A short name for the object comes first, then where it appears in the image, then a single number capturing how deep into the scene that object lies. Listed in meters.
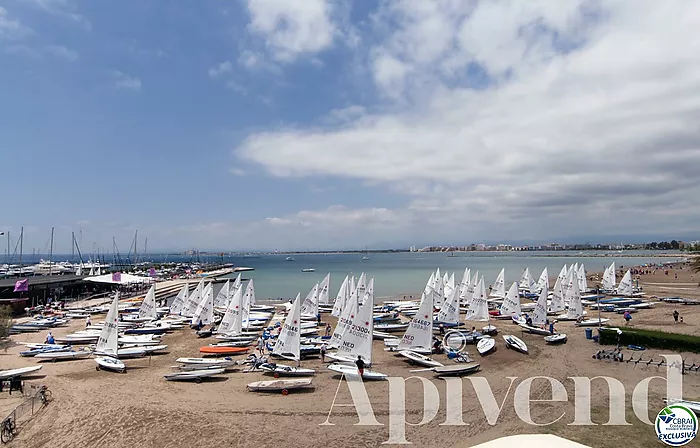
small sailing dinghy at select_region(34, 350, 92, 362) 25.19
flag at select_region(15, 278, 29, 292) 42.97
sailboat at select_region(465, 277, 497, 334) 35.97
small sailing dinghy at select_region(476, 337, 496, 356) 25.61
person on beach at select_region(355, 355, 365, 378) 20.19
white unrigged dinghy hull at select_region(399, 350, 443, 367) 22.99
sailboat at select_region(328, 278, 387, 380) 20.52
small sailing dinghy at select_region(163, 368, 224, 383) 20.58
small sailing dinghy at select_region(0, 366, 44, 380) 19.97
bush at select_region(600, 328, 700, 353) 24.39
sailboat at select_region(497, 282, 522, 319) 37.03
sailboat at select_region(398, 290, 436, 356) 23.89
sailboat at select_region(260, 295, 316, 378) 21.28
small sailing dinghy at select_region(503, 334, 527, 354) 26.18
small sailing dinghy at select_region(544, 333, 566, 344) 28.39
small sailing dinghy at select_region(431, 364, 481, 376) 21.14
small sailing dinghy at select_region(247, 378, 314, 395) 18.61
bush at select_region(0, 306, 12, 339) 28.52
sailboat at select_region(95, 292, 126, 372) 24.22
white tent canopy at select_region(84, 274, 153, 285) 55.47
